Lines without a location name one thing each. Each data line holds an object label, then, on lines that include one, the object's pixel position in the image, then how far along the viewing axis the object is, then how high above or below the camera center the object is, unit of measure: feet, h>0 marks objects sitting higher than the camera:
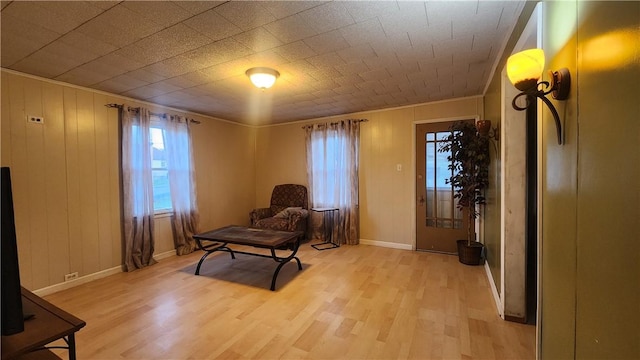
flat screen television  2.90 -0.91
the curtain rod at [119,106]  11.35 +3.12
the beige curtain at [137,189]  11.66 -0.53
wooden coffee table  10.00 -2.53
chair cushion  15.72 -2.30
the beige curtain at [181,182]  13.53 -0.30
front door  13.43 -1.45
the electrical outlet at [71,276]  10.00 -3.73
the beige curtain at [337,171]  15.49 +0.16
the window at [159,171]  13.04 +0.30
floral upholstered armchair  15.07 -2.28
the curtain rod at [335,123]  15.33 +3.05
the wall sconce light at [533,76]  3.72 +1.37
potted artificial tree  10.97 -0.02
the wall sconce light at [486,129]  9.15 +1.45
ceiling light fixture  8.83 +3.34
